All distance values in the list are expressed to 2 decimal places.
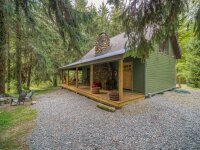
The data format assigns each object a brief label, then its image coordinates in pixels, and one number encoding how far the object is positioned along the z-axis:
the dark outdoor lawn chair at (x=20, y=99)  6.99
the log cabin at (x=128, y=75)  5.83
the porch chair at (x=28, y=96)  7.68
